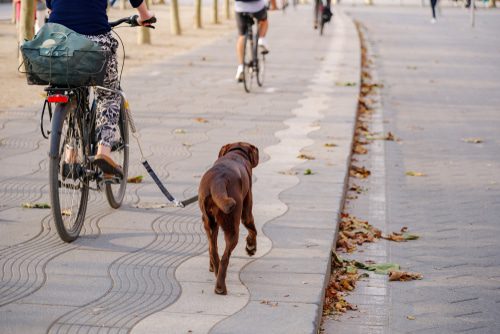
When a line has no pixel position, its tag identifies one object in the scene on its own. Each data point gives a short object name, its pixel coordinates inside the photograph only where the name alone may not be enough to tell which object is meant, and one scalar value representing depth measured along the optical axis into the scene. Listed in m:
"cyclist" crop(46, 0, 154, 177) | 6.37
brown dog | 5.16
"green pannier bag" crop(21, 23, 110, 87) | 5.89
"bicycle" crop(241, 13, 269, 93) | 14.51
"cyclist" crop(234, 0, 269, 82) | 14.27
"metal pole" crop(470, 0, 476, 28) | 40.14
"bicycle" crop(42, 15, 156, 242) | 5.96
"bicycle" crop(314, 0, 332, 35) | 29.07
